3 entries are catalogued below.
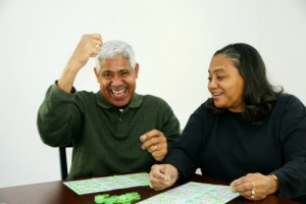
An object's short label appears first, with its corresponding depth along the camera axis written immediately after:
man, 1.65
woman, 1.36
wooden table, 1.11
